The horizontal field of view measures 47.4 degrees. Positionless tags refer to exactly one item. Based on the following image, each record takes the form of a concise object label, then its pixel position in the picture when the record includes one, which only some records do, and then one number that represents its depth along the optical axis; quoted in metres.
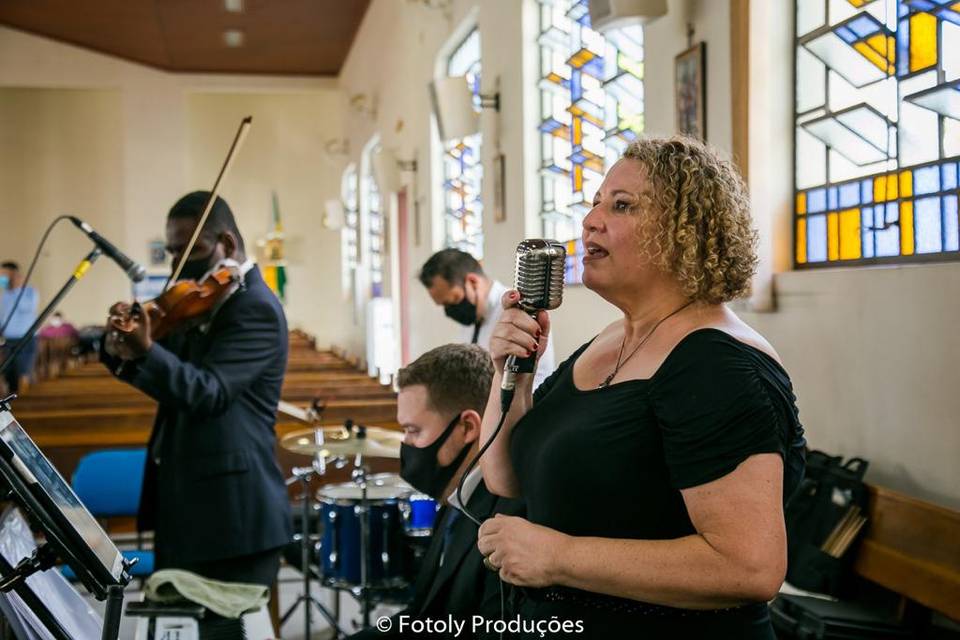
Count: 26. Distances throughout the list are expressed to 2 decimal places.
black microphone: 3.33
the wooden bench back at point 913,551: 2.55
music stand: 1.28
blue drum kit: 4.29
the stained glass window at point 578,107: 5.25
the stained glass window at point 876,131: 2.93
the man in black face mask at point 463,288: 4.91
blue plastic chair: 4.87
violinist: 2.93
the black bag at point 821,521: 2.94
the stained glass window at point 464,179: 8.41
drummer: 2.42
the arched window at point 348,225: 16.31
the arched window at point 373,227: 14.15
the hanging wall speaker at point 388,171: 10.88
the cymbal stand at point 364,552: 4.25
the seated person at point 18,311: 11.69
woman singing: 1.30
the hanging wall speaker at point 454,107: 7.34
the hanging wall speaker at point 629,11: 4.15
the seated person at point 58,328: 15.68
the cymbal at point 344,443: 4.37
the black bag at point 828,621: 2.73
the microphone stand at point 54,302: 2.91
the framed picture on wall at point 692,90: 4.03
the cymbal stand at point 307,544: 4.57
